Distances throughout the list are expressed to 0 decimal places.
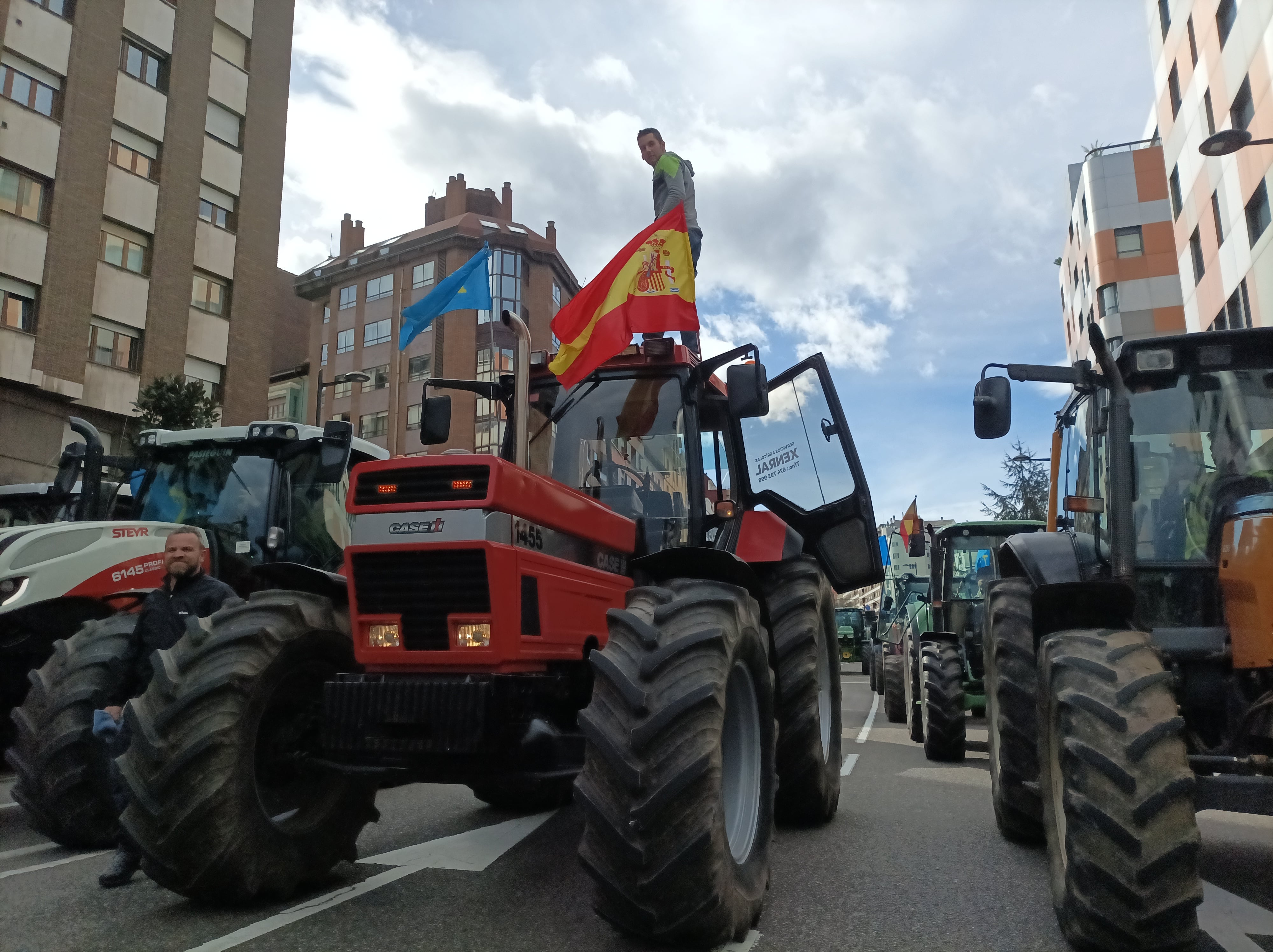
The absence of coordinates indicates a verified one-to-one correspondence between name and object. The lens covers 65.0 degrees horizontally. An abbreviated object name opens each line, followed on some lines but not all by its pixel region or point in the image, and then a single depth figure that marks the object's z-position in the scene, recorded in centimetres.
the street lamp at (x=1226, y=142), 1152
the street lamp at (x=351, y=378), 1926
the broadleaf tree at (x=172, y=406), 1916
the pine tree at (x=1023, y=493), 3000
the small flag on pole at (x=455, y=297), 784
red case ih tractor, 323
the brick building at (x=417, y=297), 4816
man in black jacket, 473
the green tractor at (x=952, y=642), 915
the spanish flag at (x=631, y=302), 561
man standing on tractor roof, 646
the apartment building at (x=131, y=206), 2197
